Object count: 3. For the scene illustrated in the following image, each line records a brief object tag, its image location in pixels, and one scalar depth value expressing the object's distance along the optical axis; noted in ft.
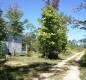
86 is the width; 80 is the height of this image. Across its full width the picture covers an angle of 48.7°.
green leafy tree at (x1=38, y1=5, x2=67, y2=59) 49.00
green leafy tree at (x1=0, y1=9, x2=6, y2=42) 22.47
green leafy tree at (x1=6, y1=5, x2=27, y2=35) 57.99
